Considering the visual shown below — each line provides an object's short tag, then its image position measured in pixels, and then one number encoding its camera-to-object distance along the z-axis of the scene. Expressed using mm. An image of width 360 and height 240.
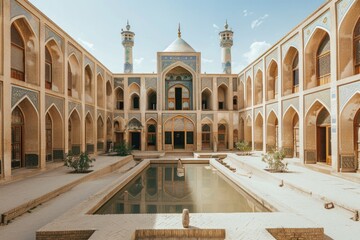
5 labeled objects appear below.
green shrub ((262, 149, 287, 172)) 9524
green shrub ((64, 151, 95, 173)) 9680
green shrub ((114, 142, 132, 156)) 15219
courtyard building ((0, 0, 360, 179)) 8453
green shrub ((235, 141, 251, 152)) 15101
